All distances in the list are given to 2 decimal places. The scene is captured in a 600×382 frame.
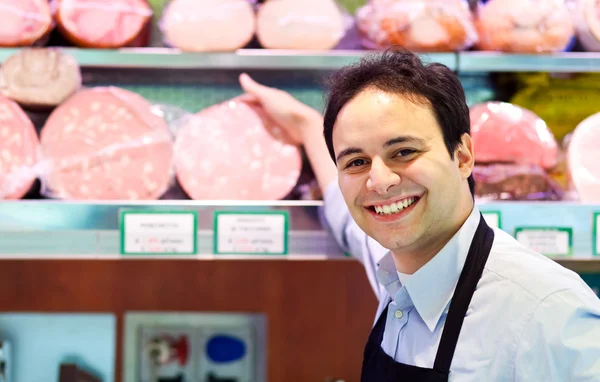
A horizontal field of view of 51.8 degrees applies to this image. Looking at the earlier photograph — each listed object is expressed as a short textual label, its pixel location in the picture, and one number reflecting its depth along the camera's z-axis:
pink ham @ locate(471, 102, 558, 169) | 1.51
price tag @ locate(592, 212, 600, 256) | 1.47
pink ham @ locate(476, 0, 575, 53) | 1.52
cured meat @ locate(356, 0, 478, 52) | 1.50
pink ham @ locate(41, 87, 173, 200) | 1.46
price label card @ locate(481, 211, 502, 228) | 1.44
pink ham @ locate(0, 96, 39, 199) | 1.44
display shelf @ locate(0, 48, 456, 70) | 1.51
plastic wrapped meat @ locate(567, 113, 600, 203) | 1.52
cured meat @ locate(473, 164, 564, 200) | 1.49
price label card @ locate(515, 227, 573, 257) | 1.46
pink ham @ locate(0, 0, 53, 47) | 1.48
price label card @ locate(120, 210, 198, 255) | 1.40
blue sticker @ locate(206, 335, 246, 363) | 1.66
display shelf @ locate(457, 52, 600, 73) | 1.53
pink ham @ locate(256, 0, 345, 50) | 1.51
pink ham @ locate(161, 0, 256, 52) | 1.48
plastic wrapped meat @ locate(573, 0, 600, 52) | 1.58
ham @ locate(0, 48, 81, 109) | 1.47
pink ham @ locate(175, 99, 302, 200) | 1.49
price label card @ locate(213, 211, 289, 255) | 1.41
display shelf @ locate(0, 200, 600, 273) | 1.40
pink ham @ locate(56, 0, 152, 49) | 1.49
